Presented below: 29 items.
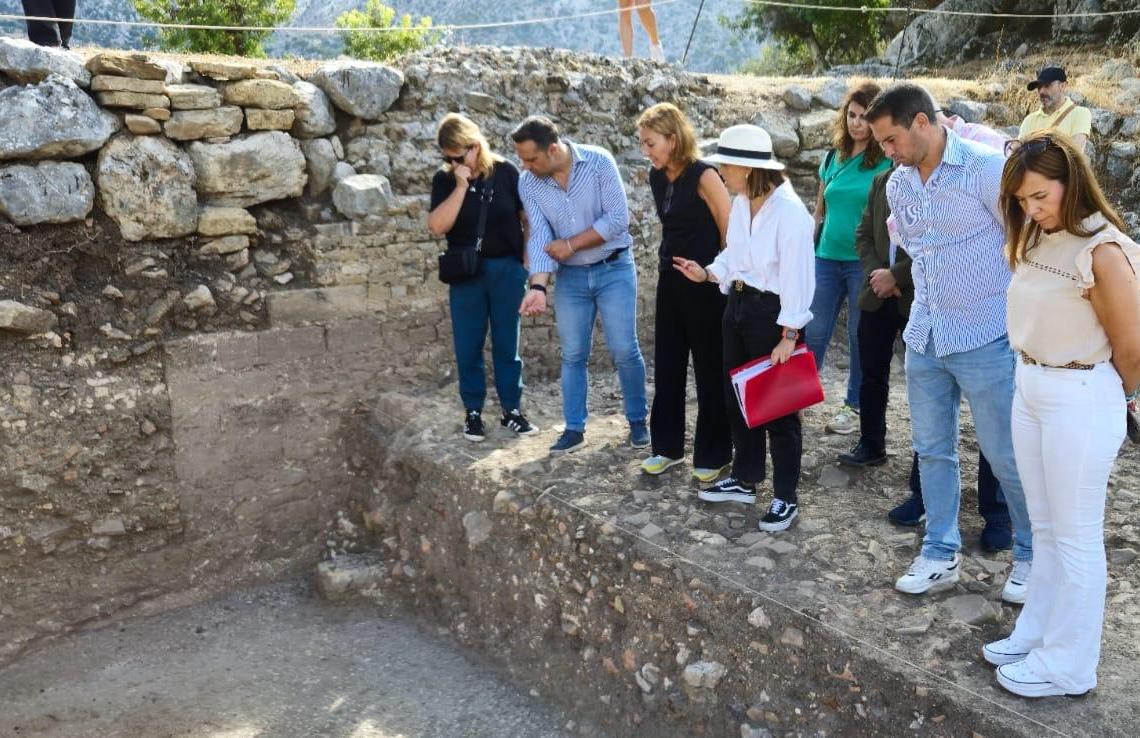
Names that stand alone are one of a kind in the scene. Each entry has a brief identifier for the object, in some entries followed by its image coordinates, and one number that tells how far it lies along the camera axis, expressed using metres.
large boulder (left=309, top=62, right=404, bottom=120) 5.89
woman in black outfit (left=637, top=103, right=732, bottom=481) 4.33
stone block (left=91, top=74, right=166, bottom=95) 5.17
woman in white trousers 2.76
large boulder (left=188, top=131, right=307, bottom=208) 5.52
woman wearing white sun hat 3.88
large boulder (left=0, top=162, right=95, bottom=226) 5.02
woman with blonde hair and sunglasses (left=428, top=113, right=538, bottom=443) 5.05
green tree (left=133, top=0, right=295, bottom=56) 17.45
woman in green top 4.72
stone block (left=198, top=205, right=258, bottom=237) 5.57
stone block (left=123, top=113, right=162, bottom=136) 5.27
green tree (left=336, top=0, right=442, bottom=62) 20.80
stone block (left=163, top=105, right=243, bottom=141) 5.42
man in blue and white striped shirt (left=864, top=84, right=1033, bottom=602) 3.36
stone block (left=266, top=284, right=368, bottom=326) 5.77
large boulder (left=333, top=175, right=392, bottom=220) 5.91
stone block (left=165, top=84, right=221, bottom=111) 5.38
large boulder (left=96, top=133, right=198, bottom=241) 5.26
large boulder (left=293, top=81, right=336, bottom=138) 5.78
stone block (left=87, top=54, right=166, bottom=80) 5.13
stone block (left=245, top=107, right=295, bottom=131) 5.62
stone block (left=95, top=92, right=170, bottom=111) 5.21
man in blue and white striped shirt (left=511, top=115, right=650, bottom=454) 4.73
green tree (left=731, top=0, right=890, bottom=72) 19.20
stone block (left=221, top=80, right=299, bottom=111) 5.56
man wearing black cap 6.16
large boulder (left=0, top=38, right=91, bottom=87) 4.99
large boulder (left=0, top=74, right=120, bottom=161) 4.96
